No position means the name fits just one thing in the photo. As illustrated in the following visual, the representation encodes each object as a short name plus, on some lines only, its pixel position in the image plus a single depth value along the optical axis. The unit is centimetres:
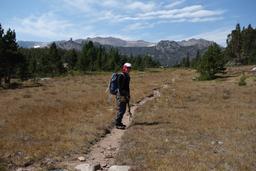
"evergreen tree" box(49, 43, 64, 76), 6746
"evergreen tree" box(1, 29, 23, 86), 4165
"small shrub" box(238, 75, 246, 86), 3346
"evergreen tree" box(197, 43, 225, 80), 4275
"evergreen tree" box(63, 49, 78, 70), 8537
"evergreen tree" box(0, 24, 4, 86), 4089
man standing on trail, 1213
